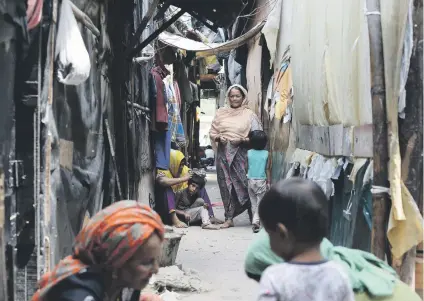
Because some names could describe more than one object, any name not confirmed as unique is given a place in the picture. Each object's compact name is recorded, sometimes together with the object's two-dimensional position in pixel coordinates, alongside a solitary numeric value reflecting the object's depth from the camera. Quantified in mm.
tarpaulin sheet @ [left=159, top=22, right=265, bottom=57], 11172
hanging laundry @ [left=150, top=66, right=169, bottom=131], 9633
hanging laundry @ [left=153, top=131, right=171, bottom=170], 9766
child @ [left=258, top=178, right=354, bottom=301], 2033
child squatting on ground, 9859
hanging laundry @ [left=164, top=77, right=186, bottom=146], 11805
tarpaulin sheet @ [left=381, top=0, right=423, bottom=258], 3299
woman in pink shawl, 9898
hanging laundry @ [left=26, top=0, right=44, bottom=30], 3391
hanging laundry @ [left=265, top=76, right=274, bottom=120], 10780
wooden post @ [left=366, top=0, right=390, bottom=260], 3451
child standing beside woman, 9492
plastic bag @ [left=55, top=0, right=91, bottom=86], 3910
